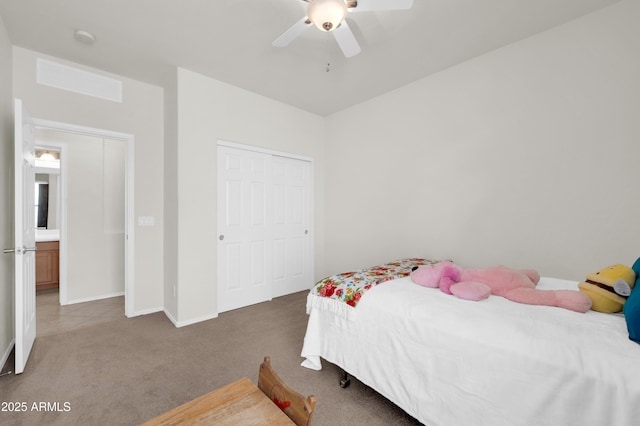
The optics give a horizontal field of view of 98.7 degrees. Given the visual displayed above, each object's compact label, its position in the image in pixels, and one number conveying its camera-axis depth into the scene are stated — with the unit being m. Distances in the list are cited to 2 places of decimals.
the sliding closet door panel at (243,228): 3.27
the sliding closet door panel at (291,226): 3.83
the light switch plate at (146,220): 3.15
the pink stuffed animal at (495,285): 1.39
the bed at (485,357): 1.00
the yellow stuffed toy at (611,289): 1.29
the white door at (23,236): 1.95
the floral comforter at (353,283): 1.81
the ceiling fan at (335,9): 1.59
